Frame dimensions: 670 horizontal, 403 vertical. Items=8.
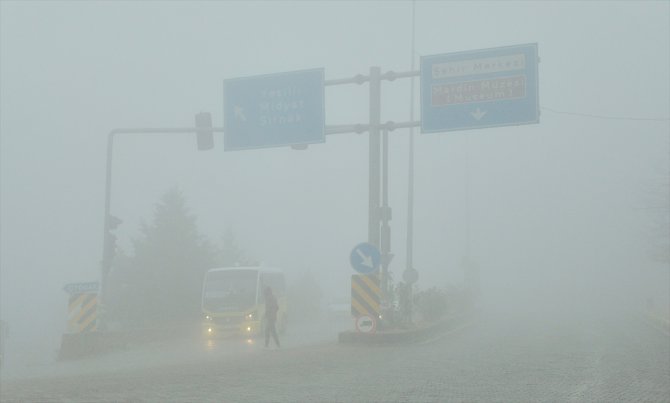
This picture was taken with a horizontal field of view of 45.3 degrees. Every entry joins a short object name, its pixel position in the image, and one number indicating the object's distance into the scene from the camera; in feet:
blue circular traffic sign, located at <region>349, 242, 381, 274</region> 64.69
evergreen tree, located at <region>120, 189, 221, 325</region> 146.30
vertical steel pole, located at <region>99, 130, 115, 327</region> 73.31
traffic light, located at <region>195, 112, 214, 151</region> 67.10
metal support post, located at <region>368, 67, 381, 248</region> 68.69
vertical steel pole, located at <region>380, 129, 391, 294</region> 70.38
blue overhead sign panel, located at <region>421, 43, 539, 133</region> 59.93
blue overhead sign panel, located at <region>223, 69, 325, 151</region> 66.08
